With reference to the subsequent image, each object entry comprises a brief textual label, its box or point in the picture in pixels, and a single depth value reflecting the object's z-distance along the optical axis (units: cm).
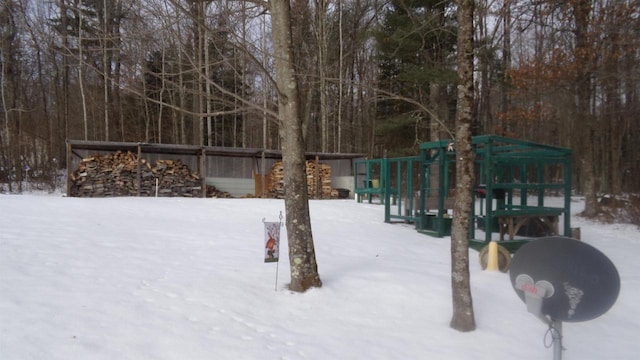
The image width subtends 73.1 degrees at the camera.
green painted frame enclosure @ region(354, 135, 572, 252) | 826
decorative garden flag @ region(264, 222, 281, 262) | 521
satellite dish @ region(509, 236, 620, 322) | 232
